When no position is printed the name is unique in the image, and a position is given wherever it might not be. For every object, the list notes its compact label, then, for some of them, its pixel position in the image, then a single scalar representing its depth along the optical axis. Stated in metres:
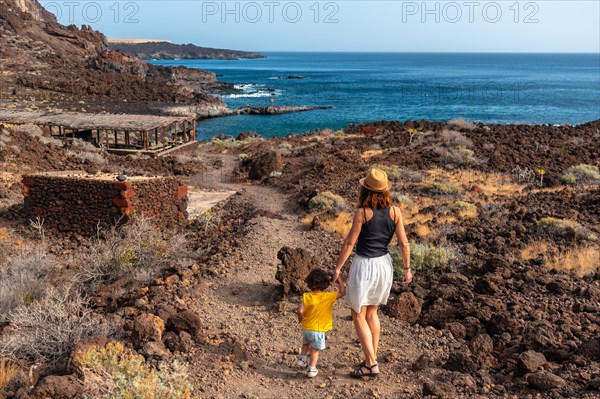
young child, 4.80
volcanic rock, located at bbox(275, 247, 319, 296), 6.98
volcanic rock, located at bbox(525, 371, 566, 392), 4.43
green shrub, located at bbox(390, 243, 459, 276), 7.98
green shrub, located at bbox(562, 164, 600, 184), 16.95
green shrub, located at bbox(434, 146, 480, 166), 20.19
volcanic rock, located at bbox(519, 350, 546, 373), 4.82
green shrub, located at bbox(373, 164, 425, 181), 17.62
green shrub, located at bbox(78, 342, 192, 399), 3.87
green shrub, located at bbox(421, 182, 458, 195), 15.08
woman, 4.62
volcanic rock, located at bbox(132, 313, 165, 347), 5.23
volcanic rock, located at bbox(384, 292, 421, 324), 6.37
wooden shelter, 26.06
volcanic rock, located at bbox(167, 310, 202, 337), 5.60
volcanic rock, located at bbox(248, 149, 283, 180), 19.31
